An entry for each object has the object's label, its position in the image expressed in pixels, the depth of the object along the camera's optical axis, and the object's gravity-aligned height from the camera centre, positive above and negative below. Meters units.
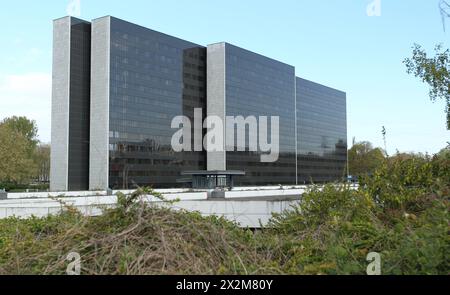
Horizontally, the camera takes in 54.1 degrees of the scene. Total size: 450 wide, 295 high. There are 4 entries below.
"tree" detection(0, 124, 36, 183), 57.53 +1.06
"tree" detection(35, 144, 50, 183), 89.28 +1.04
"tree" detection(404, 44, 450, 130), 20.94 +4.57
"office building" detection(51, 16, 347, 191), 73.88 +12.90
